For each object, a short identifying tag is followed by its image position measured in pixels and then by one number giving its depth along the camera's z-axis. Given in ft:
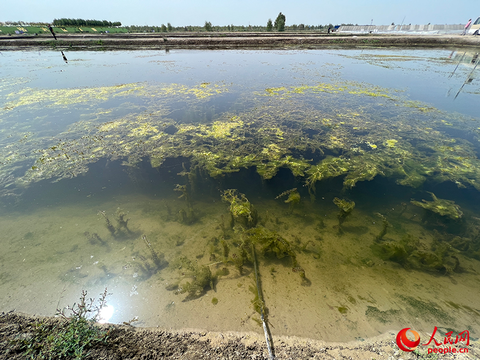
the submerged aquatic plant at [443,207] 9.88
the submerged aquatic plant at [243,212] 9.79
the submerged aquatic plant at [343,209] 9.46
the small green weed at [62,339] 4.27
